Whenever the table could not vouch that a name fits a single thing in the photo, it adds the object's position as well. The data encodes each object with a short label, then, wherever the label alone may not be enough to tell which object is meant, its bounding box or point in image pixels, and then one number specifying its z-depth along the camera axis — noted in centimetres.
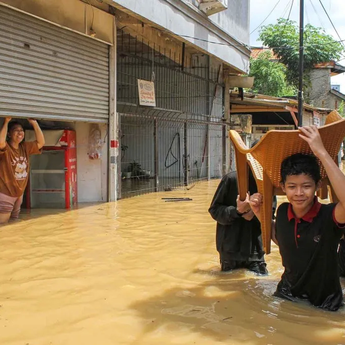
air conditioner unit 1239
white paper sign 1143
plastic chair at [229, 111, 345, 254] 289
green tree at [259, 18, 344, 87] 2905
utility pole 1534
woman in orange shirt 721
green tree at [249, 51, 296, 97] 2822
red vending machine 880
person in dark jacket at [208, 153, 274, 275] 412
